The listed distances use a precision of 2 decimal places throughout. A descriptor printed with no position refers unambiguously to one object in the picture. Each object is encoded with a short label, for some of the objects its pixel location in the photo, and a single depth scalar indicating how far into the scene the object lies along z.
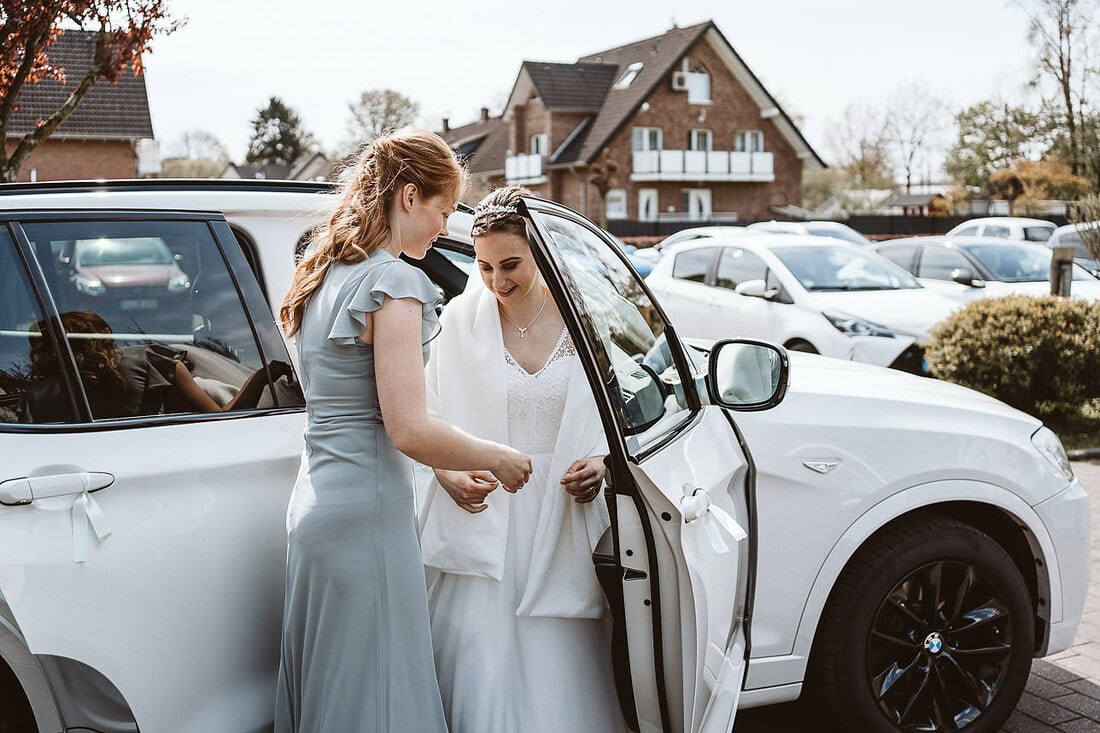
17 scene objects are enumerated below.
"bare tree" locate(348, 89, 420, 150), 64.69
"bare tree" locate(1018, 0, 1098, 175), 44.47
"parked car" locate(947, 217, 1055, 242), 24.77
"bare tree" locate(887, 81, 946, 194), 73.44
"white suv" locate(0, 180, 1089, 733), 2.42
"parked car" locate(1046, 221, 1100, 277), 13.54
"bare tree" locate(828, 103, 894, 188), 74.88
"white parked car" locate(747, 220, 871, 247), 24.89
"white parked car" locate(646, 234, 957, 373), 9.47
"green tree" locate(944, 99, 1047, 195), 52.78
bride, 2.84
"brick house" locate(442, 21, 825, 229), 46.19
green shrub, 8.67
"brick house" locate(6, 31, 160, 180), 28.73
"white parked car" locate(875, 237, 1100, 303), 11.86
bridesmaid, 2.30
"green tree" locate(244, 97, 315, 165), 80.94
